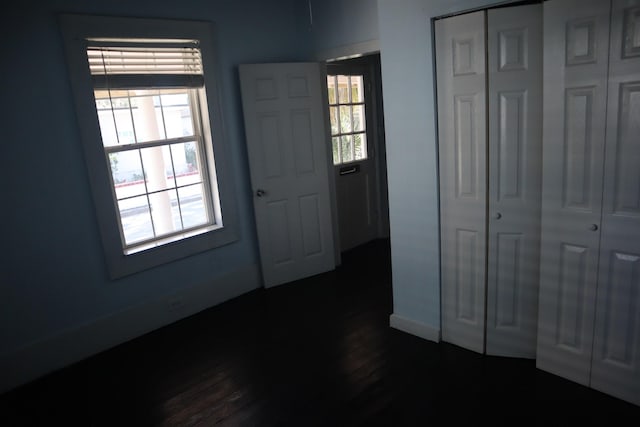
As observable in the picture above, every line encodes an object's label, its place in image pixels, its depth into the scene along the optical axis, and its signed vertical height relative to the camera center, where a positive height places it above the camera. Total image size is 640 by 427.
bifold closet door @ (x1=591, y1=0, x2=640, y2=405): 2.09 -0.65
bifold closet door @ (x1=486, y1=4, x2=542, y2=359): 2.45 -0.42
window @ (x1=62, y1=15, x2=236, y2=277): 3.19 -0.02
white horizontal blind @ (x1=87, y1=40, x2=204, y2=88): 3.22 +0.52
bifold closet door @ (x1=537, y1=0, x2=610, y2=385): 2.20 -0.41
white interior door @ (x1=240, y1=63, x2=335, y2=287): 4.08 -0.41
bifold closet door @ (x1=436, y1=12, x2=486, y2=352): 2.61 -0.40
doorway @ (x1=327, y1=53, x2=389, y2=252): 4.86 -0.37
